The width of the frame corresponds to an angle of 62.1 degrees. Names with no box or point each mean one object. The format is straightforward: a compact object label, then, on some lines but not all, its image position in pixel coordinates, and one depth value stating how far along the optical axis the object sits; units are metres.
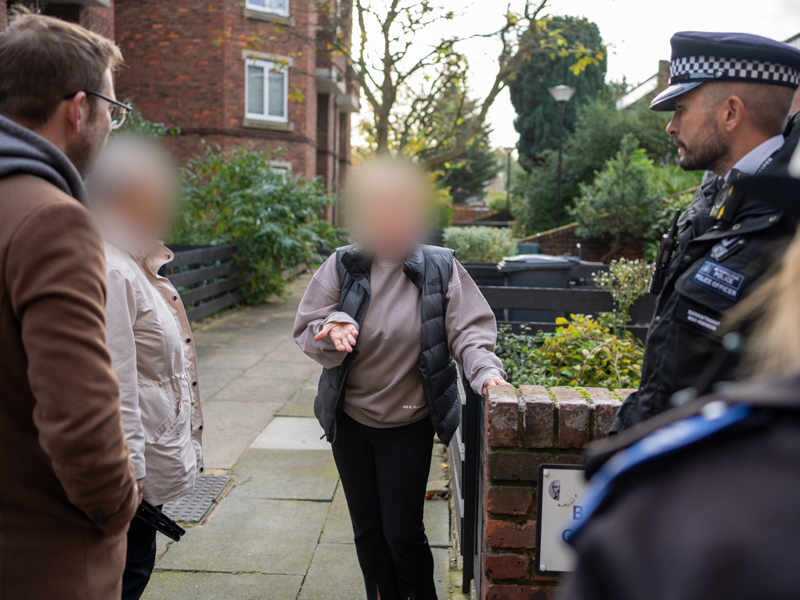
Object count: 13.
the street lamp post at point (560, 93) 17.53
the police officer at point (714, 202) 1.53
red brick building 19.48
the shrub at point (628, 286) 5.04
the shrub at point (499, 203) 37.12
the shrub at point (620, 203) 14.77
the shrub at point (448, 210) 20.50
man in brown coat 1.35
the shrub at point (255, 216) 10.95
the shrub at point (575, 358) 3.62
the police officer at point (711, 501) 0.52
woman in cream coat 1.99
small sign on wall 2.27
